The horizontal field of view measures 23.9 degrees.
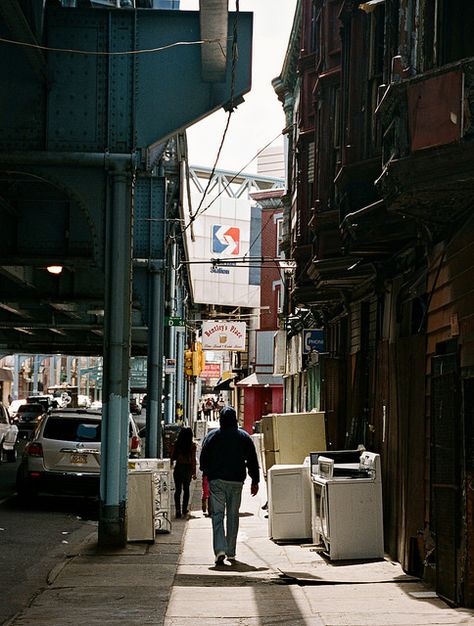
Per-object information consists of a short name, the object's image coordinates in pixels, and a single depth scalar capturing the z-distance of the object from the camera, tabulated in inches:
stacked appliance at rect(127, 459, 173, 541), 573.6
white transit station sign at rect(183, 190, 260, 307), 3265.3
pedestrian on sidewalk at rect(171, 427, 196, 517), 747.4
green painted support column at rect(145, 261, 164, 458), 970.1
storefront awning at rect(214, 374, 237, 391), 3193.9
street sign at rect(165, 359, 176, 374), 1193.7
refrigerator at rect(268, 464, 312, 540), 584.7
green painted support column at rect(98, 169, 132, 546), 549.0
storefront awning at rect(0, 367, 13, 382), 3297.2
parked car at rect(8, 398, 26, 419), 3094.5
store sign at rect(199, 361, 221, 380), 3764.5
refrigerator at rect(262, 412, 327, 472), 708.7
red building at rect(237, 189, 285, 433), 2185.0
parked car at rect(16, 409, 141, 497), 760.3
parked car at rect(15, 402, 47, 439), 1862.7
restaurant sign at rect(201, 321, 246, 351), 2121.1
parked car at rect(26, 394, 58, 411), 2277.6
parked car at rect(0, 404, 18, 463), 1258.6
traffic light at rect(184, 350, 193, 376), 1792.6
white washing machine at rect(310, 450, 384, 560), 499.2
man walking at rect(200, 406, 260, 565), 500.7
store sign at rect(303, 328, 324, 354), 994.7
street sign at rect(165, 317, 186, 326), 1173.2
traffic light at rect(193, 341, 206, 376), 1830.7
